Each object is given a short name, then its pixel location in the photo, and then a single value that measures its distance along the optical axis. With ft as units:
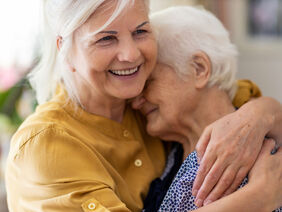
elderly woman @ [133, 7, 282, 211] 5.56
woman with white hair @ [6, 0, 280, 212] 4.52
